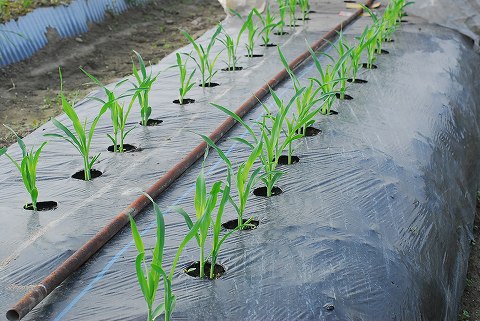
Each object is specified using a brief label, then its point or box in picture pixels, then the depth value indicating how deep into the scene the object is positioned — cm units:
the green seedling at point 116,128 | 254
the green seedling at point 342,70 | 311
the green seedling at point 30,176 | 216
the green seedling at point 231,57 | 379
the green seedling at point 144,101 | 269
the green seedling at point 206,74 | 339
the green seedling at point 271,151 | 227
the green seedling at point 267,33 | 416
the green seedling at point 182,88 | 313
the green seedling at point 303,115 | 249
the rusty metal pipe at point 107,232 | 163
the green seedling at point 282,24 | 467
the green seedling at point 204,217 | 169
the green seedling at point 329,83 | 299
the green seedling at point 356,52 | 340
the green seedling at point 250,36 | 385
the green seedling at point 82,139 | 231
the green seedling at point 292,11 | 497
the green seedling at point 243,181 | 201
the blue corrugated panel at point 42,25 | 510
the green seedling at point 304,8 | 532
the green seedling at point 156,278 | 148
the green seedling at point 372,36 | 377
